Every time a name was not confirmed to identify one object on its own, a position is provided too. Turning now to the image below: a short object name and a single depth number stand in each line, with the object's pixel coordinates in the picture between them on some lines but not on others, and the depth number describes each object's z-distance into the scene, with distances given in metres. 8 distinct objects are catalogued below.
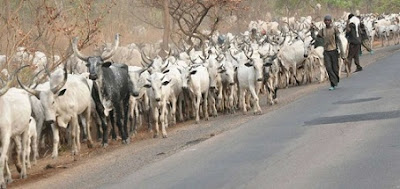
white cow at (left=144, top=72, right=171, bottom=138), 19.83
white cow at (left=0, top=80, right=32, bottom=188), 14.05
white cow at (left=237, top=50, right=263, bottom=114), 21.98
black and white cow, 19.02
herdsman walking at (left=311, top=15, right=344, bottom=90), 24.78
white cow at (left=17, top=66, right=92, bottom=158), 17.02
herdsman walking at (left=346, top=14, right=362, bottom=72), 30.50
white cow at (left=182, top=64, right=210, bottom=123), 22.23
